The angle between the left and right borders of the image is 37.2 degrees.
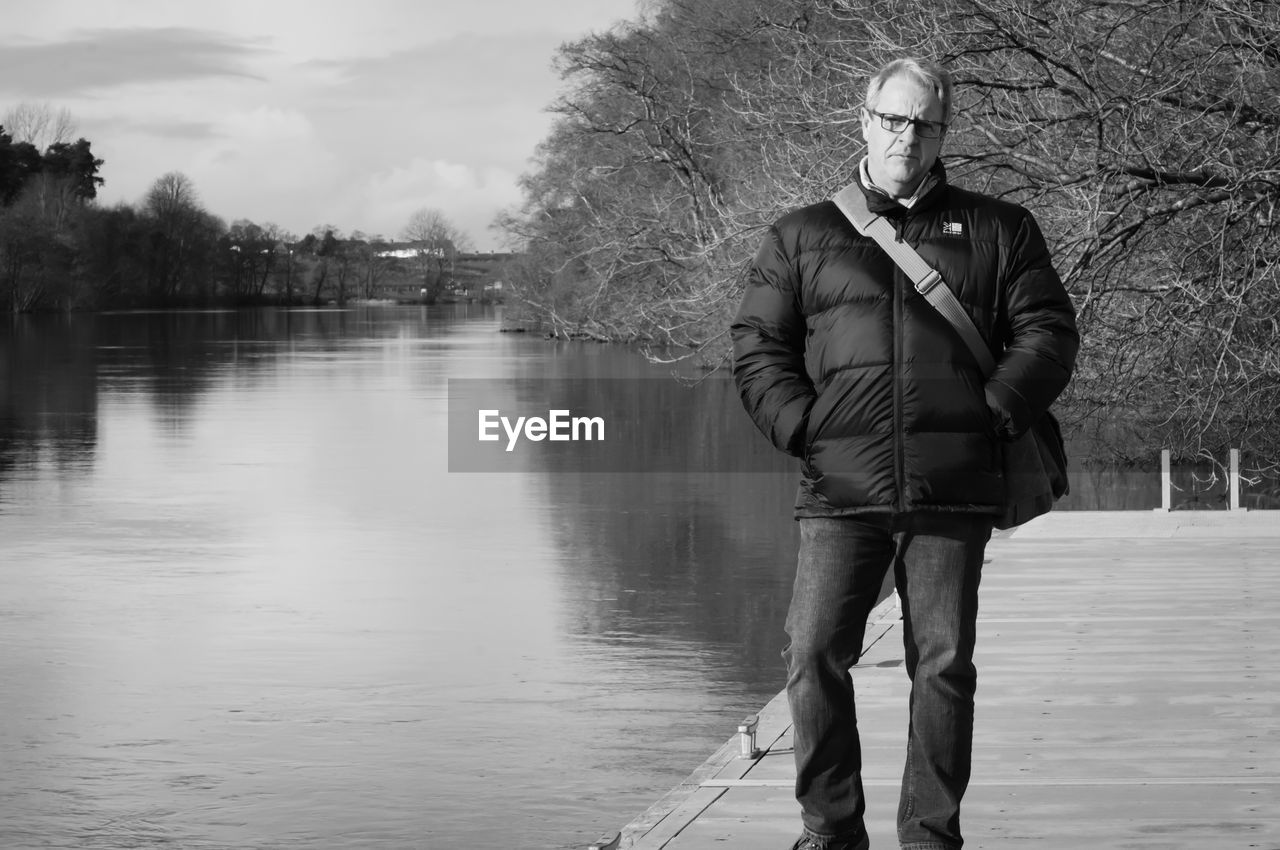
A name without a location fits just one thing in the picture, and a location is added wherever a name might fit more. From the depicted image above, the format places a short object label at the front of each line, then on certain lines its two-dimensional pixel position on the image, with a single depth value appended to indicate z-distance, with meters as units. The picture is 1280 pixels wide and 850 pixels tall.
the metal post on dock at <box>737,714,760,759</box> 6.00
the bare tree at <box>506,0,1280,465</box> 13.45
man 4.16
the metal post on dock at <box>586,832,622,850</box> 4.77
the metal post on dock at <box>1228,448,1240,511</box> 14.06
